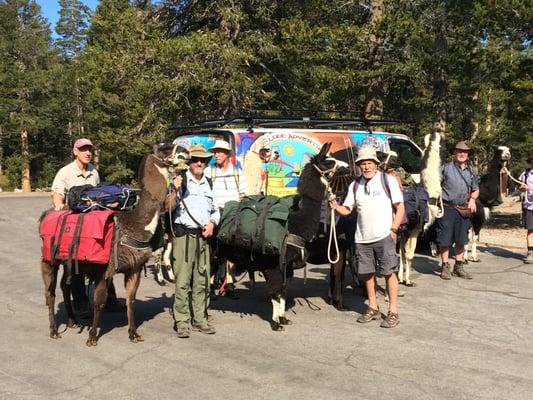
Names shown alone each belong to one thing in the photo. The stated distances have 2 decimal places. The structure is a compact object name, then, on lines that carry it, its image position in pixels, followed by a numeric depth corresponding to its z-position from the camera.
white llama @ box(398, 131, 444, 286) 7.88
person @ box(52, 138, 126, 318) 5.95
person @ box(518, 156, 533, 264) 9.70
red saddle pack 5.16
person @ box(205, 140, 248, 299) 6.73
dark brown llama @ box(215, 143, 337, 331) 5.78
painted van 7.89
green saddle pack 5.65
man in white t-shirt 5.84
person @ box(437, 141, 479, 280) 8.23
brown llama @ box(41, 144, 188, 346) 5.36
